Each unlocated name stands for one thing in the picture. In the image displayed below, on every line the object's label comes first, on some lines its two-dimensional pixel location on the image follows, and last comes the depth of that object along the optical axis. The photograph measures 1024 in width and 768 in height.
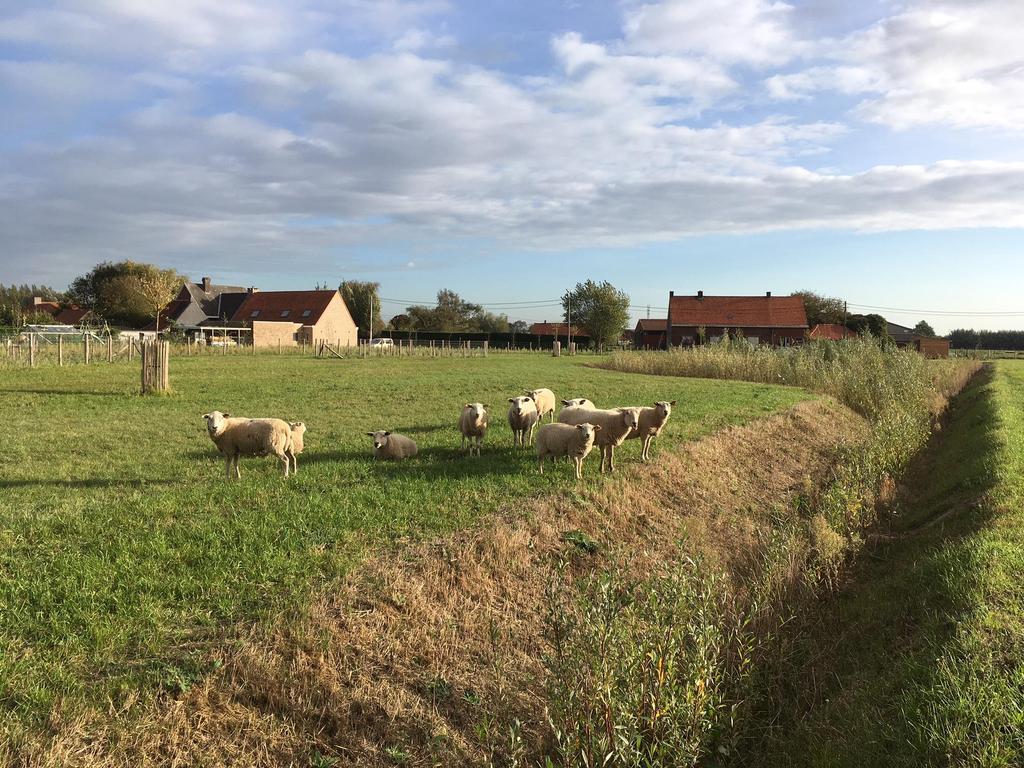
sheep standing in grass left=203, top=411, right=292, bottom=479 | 10.23
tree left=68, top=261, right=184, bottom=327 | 73.81
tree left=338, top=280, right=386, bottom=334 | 99.38
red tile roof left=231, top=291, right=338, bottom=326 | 70.61
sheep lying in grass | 11.73
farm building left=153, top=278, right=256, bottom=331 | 78.56
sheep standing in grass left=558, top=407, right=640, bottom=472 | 11.70
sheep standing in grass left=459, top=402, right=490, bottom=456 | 12.22
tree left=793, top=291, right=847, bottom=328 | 94.25
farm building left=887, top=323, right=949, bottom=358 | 63.17
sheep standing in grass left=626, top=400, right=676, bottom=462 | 12.73
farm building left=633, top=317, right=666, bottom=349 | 87.69
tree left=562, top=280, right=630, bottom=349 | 87.94
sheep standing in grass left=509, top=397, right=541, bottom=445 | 12.92
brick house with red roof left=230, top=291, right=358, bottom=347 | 65.19
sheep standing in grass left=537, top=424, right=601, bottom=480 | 10.89
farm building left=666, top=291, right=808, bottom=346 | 73.62
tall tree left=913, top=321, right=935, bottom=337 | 110.41
